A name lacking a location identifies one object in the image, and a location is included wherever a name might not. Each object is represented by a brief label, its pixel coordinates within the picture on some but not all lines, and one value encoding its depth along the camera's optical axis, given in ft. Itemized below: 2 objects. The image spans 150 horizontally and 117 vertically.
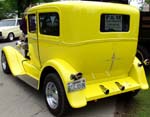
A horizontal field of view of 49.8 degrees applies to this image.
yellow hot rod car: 8.71
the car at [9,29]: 31.82
